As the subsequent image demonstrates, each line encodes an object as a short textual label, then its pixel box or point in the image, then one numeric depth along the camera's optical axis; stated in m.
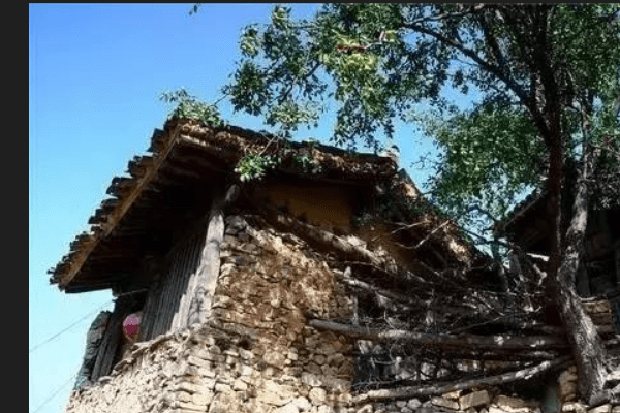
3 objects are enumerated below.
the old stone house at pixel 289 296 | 6.39
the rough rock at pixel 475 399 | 7.04
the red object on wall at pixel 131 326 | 8.38
